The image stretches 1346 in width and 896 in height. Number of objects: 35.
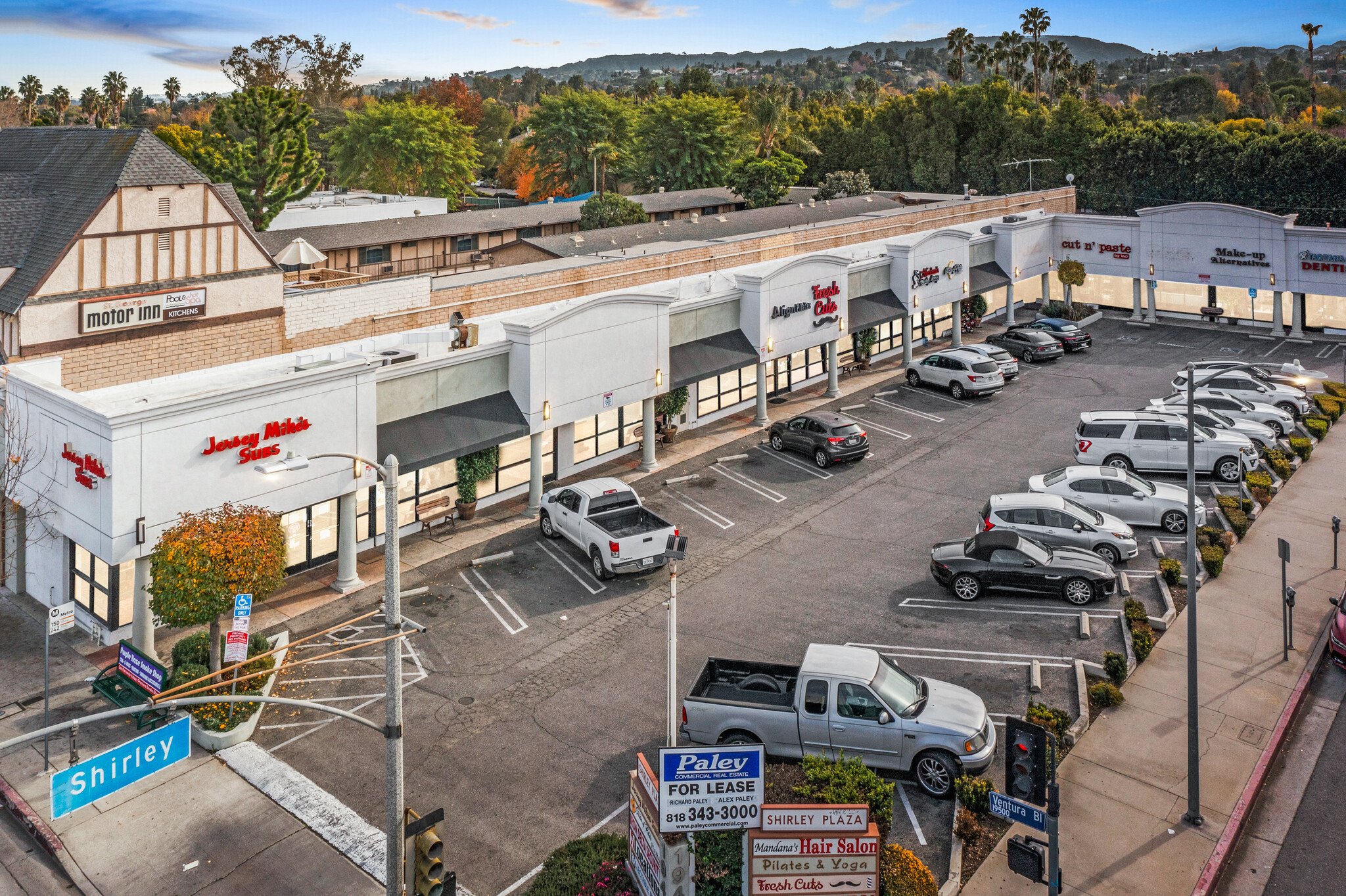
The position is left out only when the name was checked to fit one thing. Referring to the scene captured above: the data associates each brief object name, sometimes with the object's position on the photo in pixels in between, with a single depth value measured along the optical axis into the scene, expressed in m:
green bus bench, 19.38
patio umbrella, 33.91
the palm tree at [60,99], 128.25
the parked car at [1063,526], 27.14
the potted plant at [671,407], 36.62
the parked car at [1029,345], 48.84
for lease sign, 13.31
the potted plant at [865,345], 47.31
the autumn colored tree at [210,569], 19.27
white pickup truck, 26.42
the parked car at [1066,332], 51.00
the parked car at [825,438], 35.19
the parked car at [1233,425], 35.44
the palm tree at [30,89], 127.19
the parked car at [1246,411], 37.72
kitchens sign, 25.80
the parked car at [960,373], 43.12
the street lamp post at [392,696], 13.12
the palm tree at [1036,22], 113.38
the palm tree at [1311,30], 99.25
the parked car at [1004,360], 45.78
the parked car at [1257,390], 39.88
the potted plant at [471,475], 30.52
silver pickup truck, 17.58
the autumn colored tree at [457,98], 165.38
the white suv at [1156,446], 33.22
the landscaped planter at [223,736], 19.50
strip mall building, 22.19
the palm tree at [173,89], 166.26
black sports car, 24.98
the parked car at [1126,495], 29.44
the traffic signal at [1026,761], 14.86
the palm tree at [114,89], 132.88
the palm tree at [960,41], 126.44
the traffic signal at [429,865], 12.44
